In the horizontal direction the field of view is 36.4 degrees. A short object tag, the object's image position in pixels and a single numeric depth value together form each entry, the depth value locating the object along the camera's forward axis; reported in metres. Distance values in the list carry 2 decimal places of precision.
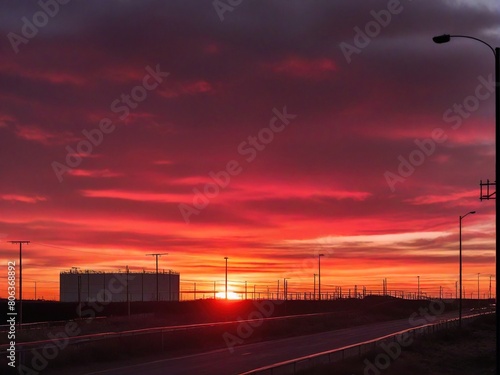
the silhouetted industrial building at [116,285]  158.62
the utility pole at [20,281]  85.71
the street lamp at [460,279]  69.06
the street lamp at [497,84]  22.02
